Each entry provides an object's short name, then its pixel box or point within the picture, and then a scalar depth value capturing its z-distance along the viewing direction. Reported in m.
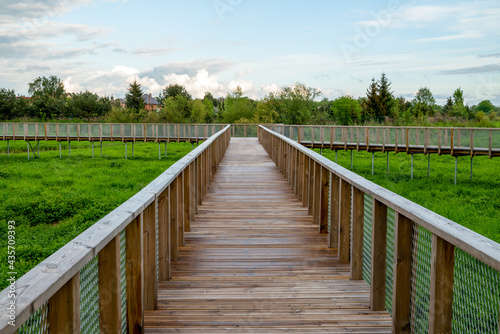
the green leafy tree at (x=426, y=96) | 102.31
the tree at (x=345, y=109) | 75.59
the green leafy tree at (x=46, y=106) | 70.94
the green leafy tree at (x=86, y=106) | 73.88
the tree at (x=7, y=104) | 65.31
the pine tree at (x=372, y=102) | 66.50
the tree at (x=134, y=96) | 81.12
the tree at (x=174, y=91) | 91.31
